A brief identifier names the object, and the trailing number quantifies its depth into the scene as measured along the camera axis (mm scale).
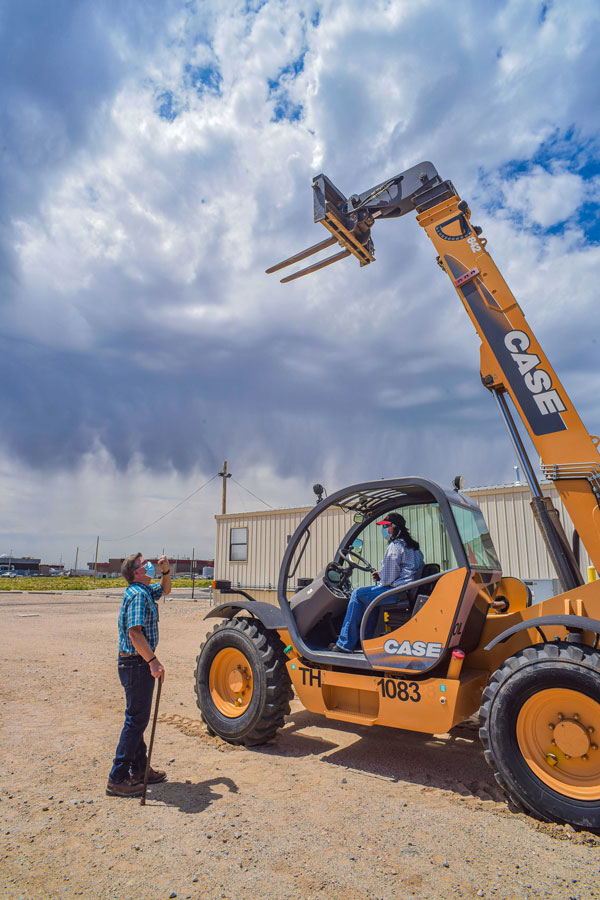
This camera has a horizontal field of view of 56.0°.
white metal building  12250
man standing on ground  4277
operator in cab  5152
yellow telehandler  3947
